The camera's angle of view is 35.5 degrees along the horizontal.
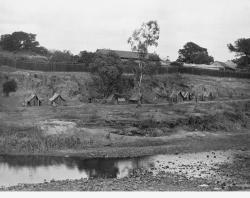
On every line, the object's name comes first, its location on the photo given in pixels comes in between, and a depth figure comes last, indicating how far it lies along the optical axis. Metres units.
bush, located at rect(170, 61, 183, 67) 98.95
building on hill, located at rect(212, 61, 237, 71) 113.27
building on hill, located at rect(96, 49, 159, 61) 94.00
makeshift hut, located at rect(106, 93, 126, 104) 69.69
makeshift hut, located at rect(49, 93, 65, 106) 63.69
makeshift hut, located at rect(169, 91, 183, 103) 76.44
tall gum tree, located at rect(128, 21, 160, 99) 63.16
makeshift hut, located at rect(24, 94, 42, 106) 62.33
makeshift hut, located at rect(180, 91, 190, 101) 79.24
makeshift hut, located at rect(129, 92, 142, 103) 72.44
